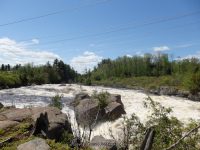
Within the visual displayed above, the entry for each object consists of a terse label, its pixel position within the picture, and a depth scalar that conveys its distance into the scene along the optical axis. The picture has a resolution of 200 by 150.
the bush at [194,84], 25.39
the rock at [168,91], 28.98
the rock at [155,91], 31.10
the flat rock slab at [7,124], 5.52
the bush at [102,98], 12.85
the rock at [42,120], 5.75
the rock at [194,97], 23.24
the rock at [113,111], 11.86
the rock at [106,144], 5.48
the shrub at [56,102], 11.32
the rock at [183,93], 26.62
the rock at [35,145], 4.33
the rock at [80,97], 15.29
